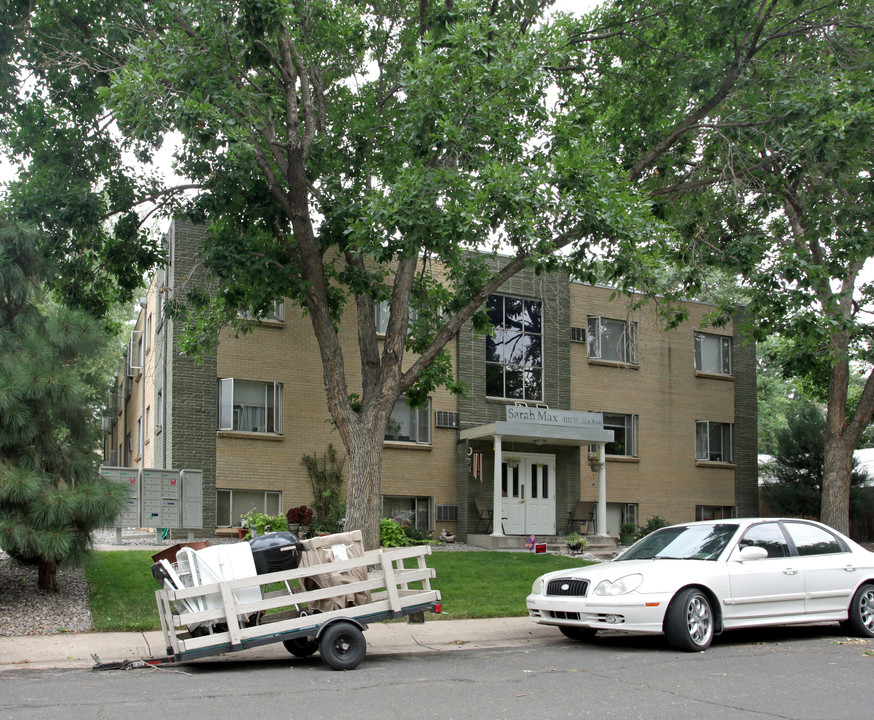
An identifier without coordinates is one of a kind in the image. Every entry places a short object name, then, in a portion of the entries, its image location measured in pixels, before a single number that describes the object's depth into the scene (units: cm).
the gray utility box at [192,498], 1948
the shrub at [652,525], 2476
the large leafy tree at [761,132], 1372
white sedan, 925
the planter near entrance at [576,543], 2097
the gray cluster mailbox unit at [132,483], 1814
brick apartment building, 2133
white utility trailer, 812
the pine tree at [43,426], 1053
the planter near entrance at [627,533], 2468
